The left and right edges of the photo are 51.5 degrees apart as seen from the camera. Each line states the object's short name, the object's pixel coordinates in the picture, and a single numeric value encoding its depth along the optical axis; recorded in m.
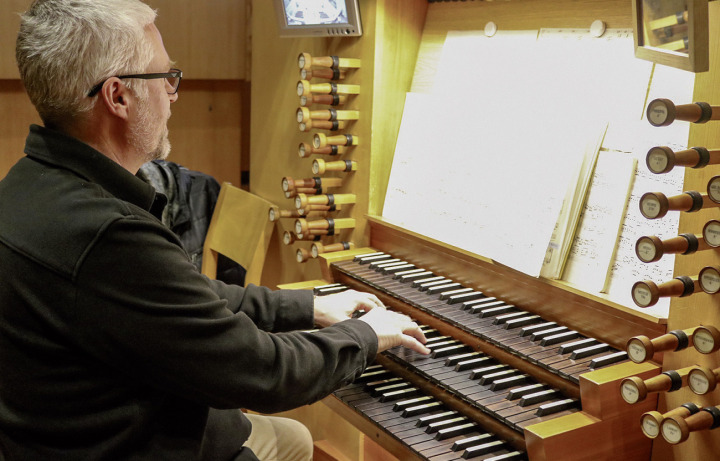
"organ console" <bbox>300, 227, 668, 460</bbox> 1.70
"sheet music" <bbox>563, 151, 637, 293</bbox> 1.88
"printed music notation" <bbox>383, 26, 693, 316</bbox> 1.90
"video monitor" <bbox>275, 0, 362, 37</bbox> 2.60
